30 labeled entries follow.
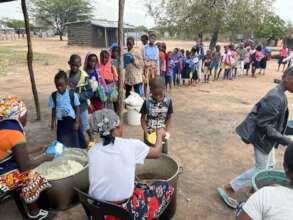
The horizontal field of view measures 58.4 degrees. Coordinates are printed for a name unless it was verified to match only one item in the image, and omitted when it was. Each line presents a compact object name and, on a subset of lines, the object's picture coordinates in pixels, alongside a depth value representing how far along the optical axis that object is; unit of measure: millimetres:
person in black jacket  2355
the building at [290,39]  21516
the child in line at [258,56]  11822
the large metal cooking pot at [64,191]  2633
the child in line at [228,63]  10773
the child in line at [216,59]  10648
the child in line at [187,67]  9327
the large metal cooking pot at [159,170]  2700
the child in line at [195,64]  9422
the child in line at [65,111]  3447
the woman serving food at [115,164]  1826
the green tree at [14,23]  56159
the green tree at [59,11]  38469
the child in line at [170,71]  8648
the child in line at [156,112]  3052
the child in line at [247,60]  11925
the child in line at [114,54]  5105
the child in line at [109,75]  4559
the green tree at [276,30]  29308
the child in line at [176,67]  9183
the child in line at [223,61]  10870
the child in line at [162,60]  8023
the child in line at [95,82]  4194
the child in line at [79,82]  3750
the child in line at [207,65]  10667
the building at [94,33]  25844
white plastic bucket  5235
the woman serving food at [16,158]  2068
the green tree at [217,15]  14820
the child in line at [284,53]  14492
